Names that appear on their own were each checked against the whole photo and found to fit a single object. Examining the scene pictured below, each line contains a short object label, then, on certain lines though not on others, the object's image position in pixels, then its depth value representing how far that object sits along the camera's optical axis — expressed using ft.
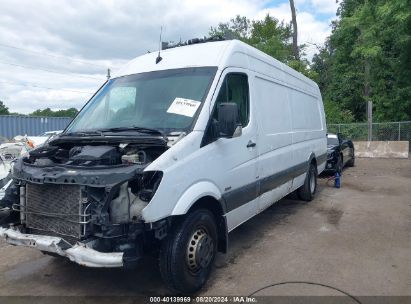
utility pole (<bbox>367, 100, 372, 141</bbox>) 75.87
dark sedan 40.40
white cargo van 11.50
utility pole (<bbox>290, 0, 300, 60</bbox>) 86.69
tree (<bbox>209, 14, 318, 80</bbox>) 85.61
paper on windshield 14.01
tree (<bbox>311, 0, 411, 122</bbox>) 60.70
